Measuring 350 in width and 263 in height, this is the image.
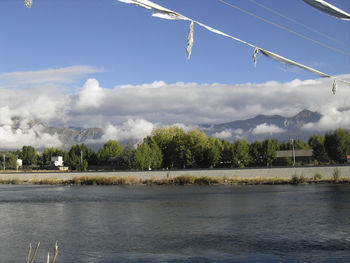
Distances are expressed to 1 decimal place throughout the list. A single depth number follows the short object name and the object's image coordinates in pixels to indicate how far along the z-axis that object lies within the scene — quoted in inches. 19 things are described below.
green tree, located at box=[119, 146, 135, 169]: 4826.3
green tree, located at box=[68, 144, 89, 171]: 5465.1
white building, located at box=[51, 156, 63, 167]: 6747.1
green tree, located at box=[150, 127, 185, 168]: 4576.8
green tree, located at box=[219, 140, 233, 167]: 4237.7
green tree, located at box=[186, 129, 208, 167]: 4313.5
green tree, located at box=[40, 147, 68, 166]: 7297.2
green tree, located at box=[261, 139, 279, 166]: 4365.2
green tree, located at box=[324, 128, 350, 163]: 3954.2
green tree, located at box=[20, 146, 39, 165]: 7347.4
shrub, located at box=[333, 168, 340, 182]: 2469.2
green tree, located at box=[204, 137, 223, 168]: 4136.3
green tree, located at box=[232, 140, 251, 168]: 4163.4
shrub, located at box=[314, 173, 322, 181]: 2551.2
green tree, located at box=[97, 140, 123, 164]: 5708.2
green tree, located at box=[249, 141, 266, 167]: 4397.1
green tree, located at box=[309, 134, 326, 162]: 4968.0
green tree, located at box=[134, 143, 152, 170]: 4293.8
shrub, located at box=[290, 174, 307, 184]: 2500.0
